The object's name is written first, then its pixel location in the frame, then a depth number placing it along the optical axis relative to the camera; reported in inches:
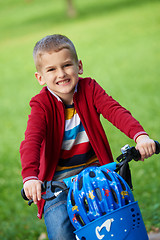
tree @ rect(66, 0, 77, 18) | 1253.1
